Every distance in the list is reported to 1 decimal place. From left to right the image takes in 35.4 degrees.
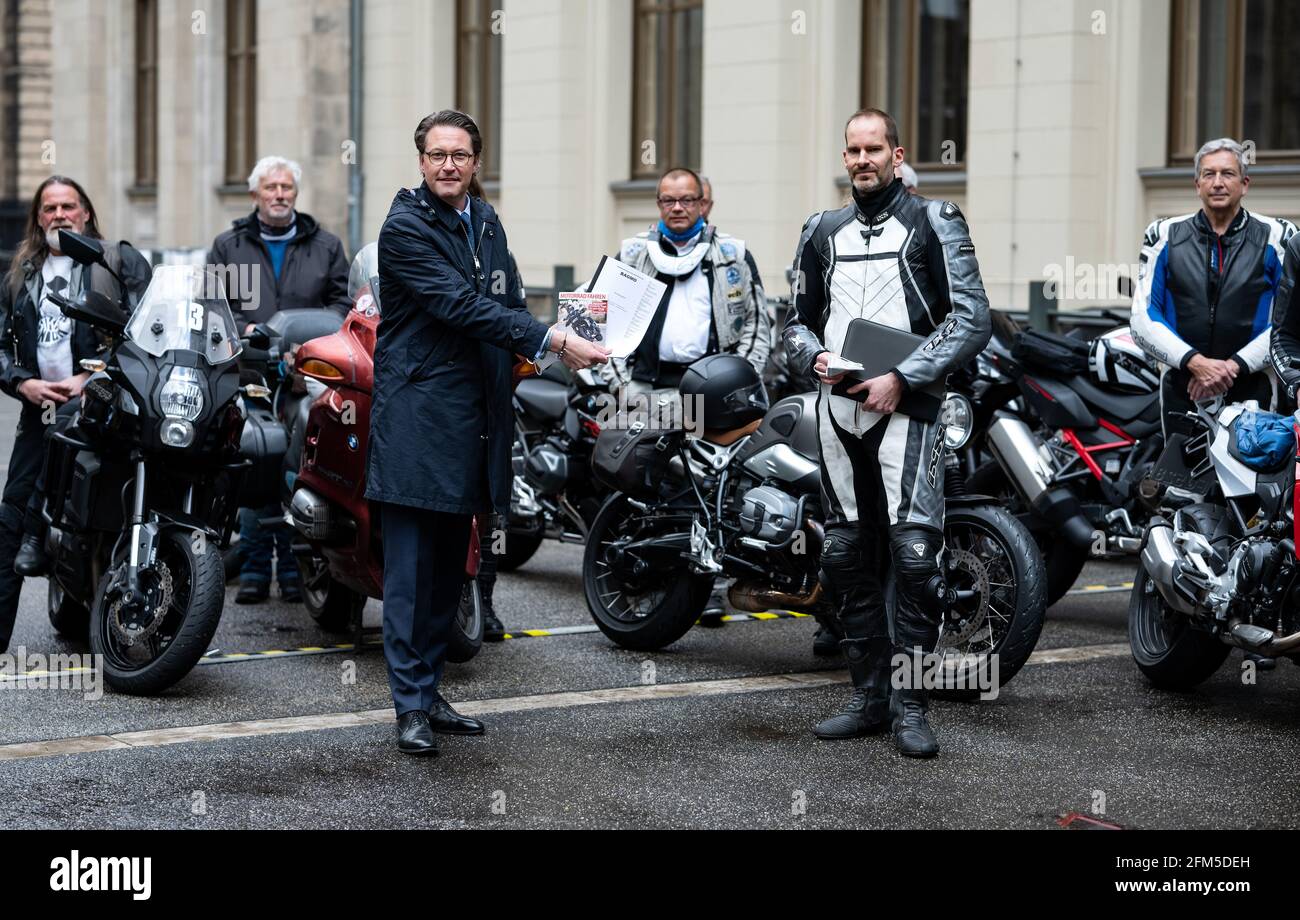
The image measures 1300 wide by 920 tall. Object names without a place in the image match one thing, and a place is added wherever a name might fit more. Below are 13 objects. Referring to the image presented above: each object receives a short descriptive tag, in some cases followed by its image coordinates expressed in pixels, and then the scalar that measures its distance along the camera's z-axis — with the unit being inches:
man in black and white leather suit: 239.0
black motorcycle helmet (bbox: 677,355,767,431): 299.4
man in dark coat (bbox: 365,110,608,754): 236.4
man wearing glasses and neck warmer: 331.0
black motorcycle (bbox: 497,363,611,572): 355.6
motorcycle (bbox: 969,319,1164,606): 317.7
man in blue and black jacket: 295.9
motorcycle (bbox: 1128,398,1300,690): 248.4
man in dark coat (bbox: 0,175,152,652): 289.3
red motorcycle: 277.9
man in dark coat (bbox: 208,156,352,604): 350.9
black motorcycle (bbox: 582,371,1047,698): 267.7
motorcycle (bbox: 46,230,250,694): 263.4
